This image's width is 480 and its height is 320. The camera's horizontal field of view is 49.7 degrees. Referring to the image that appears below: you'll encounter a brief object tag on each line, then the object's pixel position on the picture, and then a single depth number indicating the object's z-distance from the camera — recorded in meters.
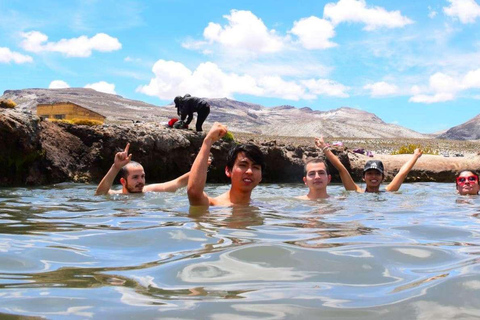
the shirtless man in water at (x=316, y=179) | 7.08
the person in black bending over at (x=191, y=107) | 14.73
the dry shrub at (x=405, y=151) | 23.79
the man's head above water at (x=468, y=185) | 8.00
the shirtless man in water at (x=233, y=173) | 4.49
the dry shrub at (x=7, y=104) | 12.99
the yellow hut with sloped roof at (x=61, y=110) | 31.91
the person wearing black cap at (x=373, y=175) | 8.77
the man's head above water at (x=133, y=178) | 7.59
